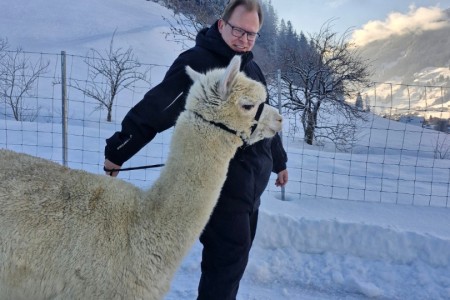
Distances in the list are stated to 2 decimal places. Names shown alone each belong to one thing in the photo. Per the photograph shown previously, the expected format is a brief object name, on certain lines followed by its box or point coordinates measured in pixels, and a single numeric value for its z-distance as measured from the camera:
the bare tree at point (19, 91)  17.08
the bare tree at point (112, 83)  19.23
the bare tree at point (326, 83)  16.52
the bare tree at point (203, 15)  16.50
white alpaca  1.73
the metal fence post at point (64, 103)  4.52
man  2.14
